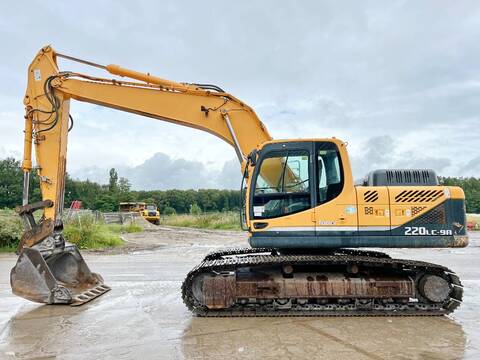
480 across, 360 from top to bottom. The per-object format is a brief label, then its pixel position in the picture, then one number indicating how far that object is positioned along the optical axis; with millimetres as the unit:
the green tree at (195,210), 44544
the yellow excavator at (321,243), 6125
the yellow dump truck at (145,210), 42812
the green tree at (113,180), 86375
